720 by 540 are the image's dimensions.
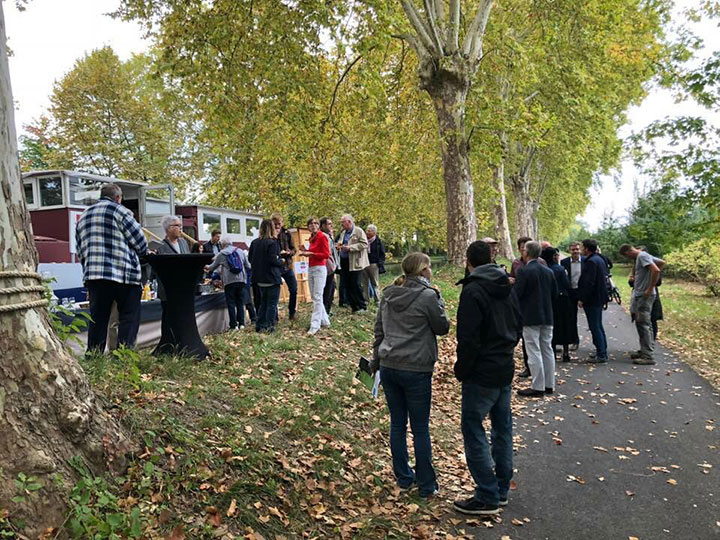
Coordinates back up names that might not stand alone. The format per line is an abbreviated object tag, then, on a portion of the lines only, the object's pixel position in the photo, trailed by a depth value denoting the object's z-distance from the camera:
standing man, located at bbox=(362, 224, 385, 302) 11.68
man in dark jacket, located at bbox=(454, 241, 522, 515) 4.23
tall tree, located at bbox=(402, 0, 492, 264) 13.88
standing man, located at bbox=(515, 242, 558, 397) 7.52
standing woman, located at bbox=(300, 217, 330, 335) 9.14
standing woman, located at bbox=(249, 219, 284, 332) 8.66
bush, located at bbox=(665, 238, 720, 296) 19.41
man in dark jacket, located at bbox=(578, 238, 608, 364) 9.34
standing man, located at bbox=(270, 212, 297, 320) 9.61
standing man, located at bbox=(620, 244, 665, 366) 9.16
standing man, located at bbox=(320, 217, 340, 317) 10.30
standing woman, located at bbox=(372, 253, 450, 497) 4.33
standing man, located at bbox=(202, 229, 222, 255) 11.69
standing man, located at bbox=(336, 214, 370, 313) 10.47
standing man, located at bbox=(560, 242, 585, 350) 9.78
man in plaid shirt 5.45
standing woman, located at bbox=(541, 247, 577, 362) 9.31
